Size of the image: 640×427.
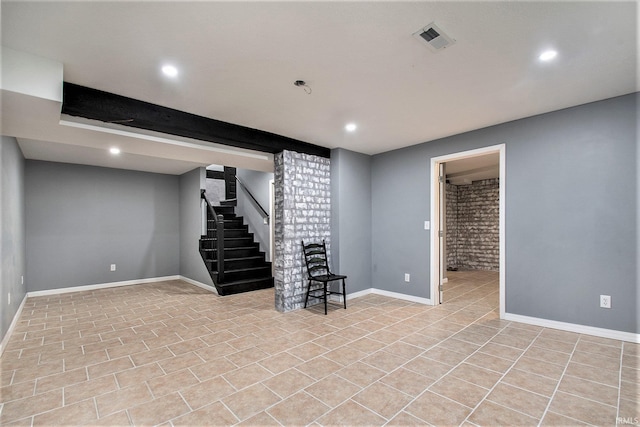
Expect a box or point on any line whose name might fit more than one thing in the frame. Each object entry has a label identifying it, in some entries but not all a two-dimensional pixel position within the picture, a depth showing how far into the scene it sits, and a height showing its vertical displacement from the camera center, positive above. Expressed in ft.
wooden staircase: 17.10 -2.94
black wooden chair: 13.60 -2.58
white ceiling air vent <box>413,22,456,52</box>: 5.97 +3.73
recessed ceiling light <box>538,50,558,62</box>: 6.86 +3.77
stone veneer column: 13.52 -0.19
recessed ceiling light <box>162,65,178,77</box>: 7.28 +3.62
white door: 14.57 -0.59
